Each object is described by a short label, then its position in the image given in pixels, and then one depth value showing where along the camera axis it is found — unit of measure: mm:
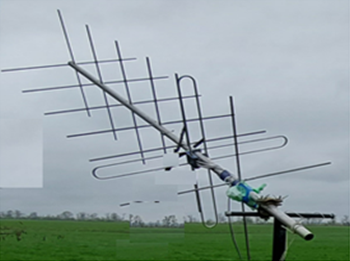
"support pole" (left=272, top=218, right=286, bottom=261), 2908
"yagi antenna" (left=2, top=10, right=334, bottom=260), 2707
